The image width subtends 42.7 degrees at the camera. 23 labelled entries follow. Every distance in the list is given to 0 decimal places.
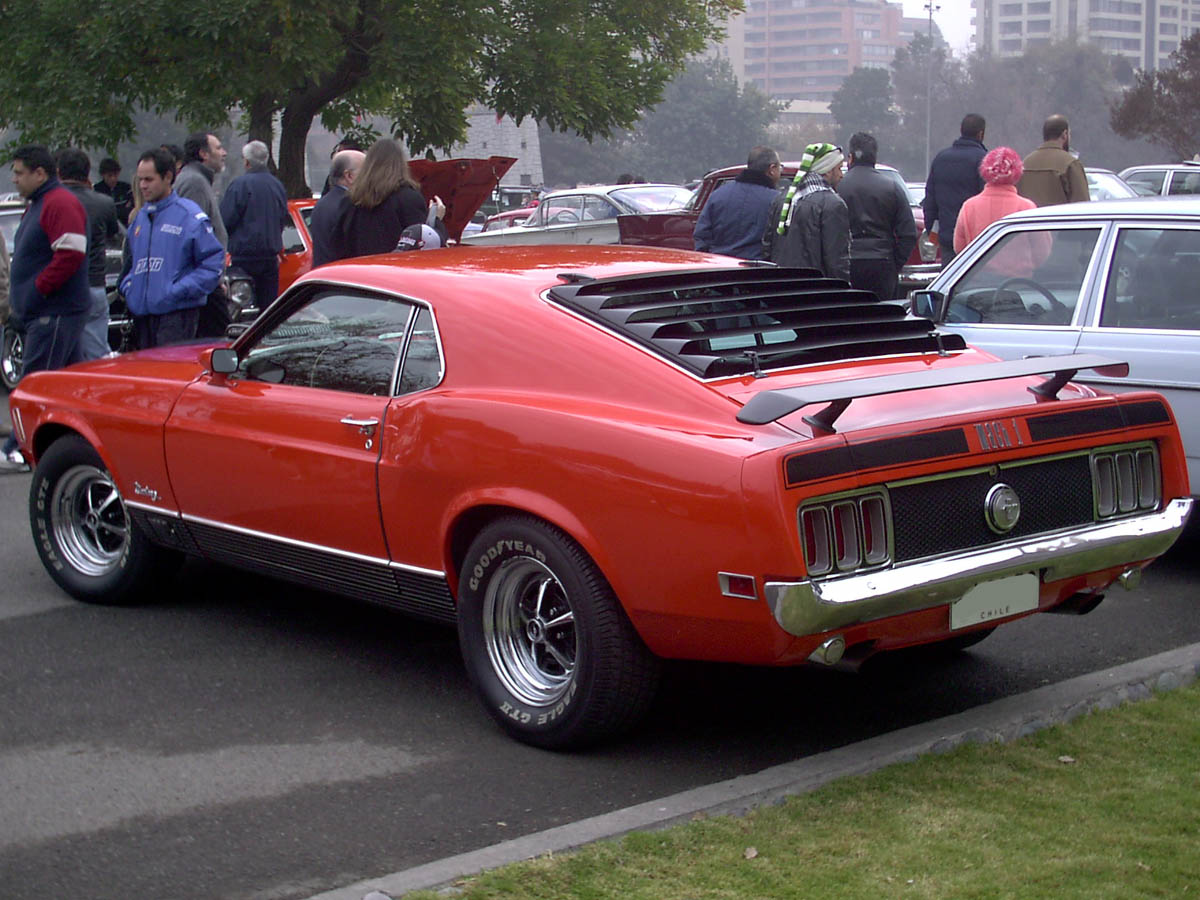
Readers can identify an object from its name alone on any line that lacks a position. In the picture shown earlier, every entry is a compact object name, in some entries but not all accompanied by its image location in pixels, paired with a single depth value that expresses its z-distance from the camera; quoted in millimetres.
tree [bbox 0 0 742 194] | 22062
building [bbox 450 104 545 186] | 87125
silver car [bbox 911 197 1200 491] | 6629
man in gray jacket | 11016
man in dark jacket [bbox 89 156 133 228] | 15477
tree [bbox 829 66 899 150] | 127562
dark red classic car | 18031
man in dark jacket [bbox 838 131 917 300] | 11023
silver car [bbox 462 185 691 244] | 21125
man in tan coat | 11711
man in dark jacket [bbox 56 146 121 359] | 10820
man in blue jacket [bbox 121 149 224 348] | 9430
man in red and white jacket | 9422
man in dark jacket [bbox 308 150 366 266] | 9703
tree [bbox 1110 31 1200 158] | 56562
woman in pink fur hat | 9961
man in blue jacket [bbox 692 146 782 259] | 10930
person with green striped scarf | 9742
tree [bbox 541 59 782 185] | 101688
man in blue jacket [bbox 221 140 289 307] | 12086
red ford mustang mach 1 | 4184
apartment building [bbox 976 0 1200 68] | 179625
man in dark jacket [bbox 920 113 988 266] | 12672
